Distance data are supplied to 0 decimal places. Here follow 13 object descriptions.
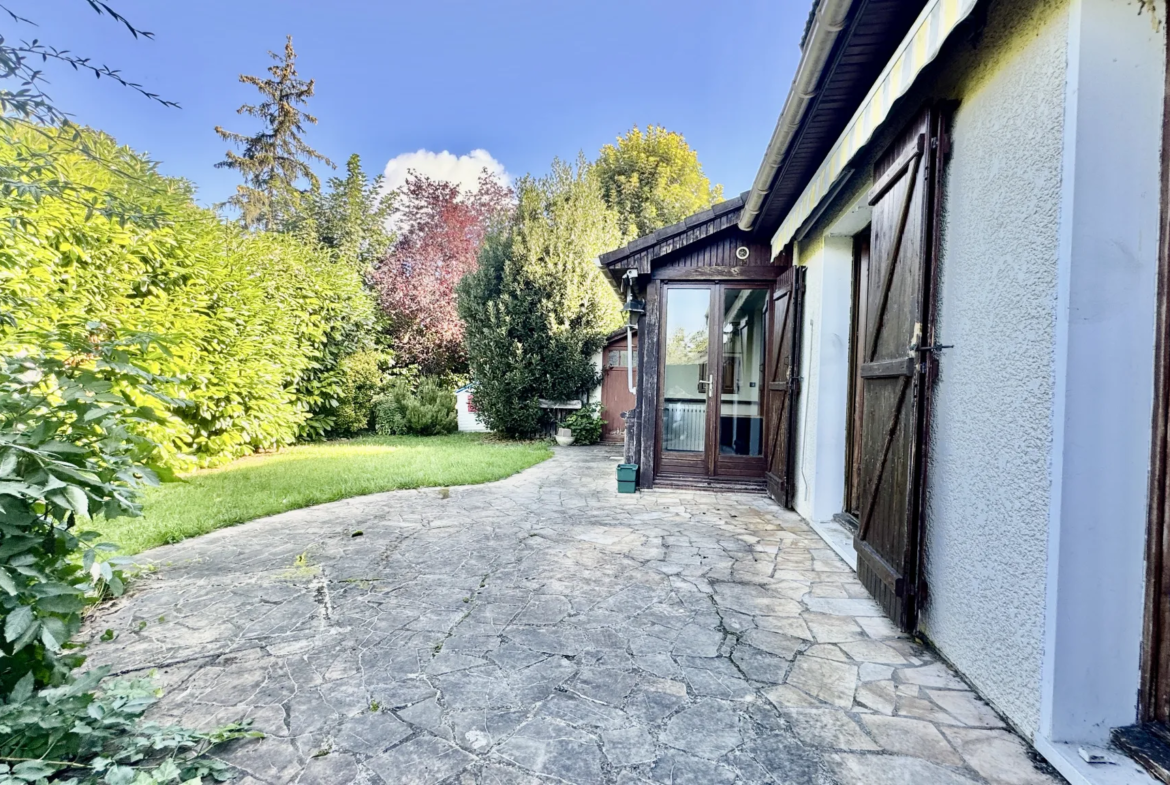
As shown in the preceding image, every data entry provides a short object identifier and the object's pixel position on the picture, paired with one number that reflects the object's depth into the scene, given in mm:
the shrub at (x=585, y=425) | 10031
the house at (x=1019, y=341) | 1465
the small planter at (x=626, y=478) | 5461
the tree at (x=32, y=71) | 1294
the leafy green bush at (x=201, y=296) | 2951
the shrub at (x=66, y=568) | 1318
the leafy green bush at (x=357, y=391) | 9883
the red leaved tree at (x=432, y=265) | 12750
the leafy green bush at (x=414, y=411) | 10750
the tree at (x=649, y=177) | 19266
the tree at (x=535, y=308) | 9867
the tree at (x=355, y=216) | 14102
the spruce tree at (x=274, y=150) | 15094
